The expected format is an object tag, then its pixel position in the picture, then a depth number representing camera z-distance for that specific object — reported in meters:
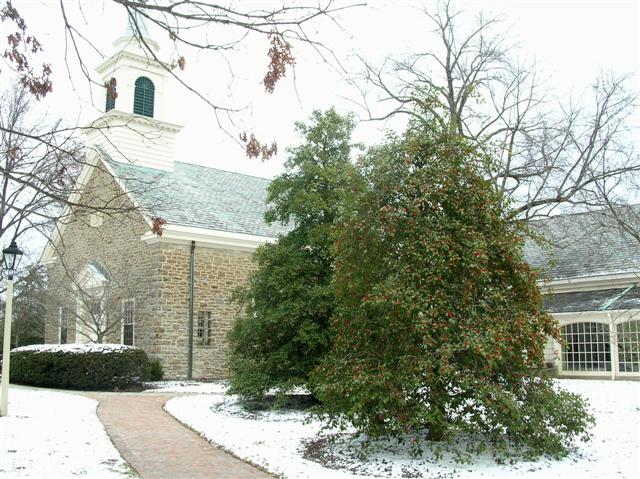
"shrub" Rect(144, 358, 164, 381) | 19.80
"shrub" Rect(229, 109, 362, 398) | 12.75
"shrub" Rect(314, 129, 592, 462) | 7.77
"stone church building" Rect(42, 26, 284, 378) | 20.84
